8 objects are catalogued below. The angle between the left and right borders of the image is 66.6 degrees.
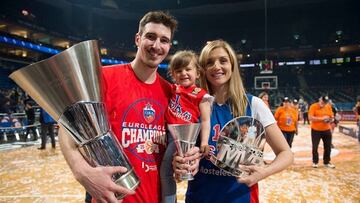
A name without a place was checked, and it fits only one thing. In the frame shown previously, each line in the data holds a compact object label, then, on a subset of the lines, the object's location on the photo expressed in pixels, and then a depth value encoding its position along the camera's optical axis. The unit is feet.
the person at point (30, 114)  31.48
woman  5.05
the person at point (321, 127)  19.51
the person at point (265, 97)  21.75
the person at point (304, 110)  57.30
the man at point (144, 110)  4.75
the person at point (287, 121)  20.12
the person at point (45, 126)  26.41
